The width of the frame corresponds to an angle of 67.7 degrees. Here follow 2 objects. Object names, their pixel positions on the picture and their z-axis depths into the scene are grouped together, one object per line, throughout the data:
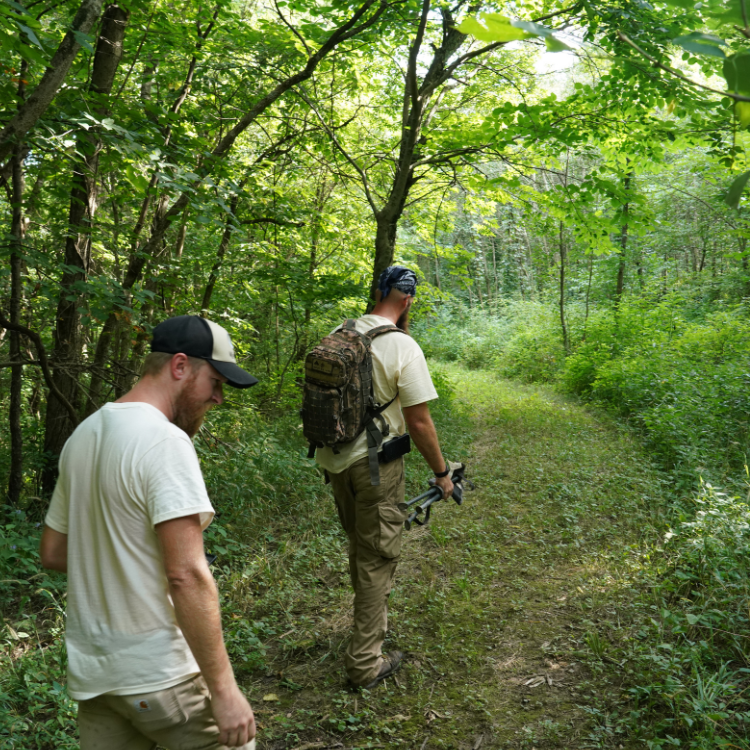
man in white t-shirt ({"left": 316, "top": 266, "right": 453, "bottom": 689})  3.47
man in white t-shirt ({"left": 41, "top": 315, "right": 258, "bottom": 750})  1.61
